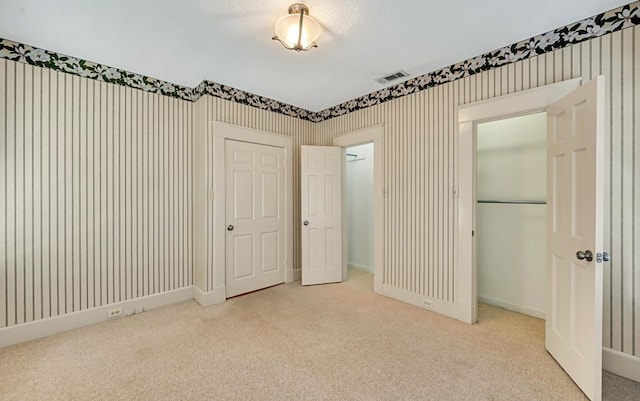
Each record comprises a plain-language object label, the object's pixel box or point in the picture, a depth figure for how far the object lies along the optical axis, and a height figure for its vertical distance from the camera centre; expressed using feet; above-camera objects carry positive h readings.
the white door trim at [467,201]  8.59 -0.14
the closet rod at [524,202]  9.29 -0.19
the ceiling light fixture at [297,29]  6.27 +4.16
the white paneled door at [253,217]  11.24 -0.87
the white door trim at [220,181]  10.66 +0.66
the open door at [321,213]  12.94 -0.78
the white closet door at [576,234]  5.24 -0.84
